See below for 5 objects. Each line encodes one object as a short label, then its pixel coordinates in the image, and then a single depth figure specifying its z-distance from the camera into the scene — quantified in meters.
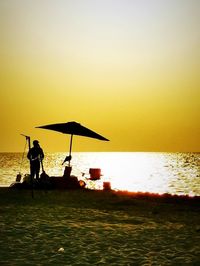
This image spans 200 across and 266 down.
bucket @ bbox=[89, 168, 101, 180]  19.75
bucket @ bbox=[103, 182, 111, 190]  17.92
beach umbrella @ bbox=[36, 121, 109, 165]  16.72
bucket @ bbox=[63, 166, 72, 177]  16.89
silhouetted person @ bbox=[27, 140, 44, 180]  16.77
